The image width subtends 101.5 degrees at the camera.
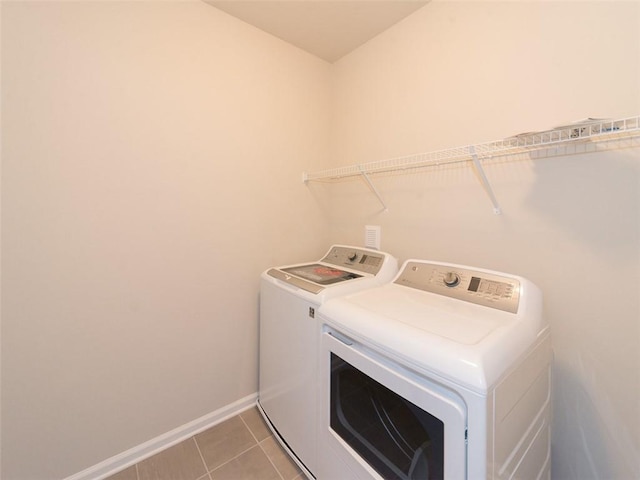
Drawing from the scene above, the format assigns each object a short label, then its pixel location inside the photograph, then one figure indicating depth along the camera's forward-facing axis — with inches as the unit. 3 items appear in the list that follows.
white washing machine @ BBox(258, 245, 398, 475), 48.9
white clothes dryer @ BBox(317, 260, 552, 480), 27.1
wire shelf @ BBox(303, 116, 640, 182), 34.2
